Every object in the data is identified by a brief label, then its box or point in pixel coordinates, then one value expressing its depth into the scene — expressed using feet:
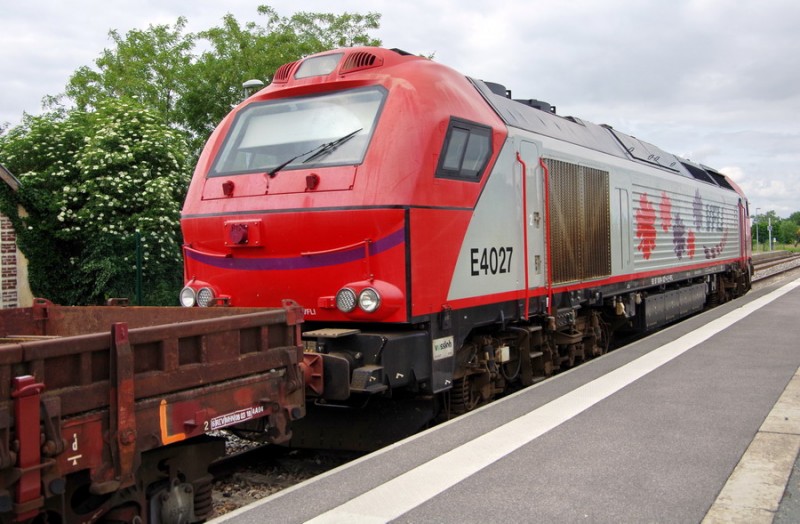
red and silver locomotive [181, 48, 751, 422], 19.74
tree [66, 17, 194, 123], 98.99
